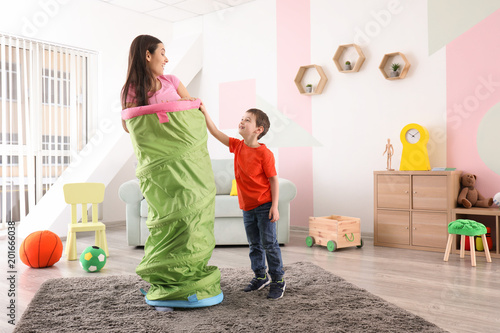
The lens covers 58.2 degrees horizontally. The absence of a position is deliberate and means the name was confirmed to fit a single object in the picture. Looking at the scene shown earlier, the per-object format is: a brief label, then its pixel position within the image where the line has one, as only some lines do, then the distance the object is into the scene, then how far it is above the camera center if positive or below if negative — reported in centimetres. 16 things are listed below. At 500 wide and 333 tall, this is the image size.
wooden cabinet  376 -38
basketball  323 -61
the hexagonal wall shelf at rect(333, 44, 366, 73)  443 +109
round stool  327 -51
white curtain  451 +55
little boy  243 -11
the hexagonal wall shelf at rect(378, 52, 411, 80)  415 +94
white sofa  397 -46
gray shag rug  196 -71
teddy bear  373 -27
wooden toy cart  389 -61
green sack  215 -16
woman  218 +45
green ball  311 -66
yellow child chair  362 -37
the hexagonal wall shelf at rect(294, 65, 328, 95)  469 +90
